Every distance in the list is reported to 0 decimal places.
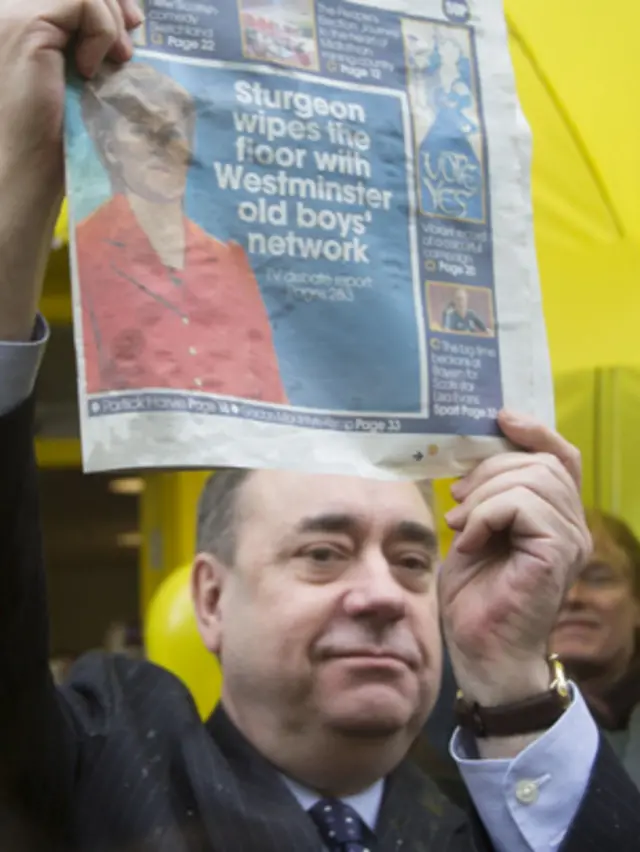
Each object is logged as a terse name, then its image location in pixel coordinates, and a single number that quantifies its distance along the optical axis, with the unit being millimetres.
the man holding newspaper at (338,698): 1070
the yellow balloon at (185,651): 1707
